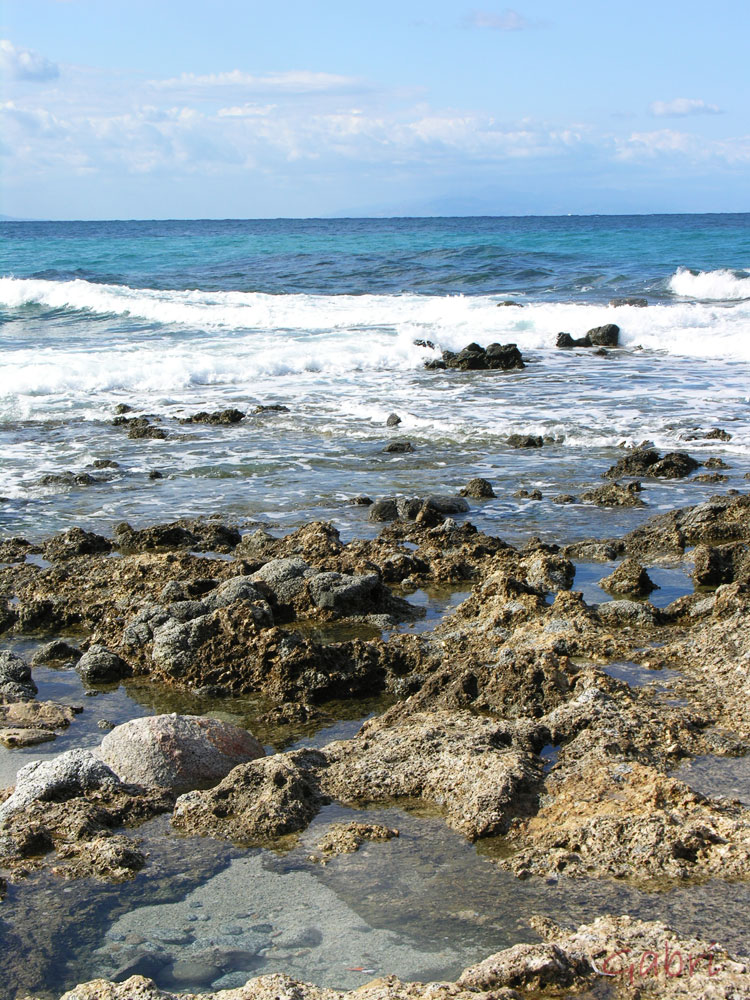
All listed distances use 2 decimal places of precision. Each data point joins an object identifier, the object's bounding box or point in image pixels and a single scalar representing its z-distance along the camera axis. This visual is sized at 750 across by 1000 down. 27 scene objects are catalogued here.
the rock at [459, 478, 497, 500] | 10.06
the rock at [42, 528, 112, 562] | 8.45
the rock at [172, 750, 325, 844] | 4.18
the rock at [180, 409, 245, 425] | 14.51
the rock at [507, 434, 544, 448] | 12.44
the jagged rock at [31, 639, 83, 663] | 6.38
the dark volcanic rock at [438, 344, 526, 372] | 18.91
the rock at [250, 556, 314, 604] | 7.08
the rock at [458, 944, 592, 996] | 3.06
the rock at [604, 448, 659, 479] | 10.82
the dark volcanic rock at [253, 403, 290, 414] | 15.26
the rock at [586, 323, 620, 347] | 21.80
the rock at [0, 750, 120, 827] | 4.38
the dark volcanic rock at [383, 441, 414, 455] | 12.36
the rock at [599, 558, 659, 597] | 7.12
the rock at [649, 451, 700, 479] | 10.81
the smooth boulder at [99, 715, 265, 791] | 4.62
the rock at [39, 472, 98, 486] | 11.11
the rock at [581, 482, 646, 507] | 9.71
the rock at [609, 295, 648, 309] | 26.91
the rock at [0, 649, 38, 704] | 5.66
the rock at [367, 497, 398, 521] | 9.38
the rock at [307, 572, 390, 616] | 6.92
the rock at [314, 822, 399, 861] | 4.01
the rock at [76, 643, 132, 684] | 6.06
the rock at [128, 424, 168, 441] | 13.56
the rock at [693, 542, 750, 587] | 7.36
